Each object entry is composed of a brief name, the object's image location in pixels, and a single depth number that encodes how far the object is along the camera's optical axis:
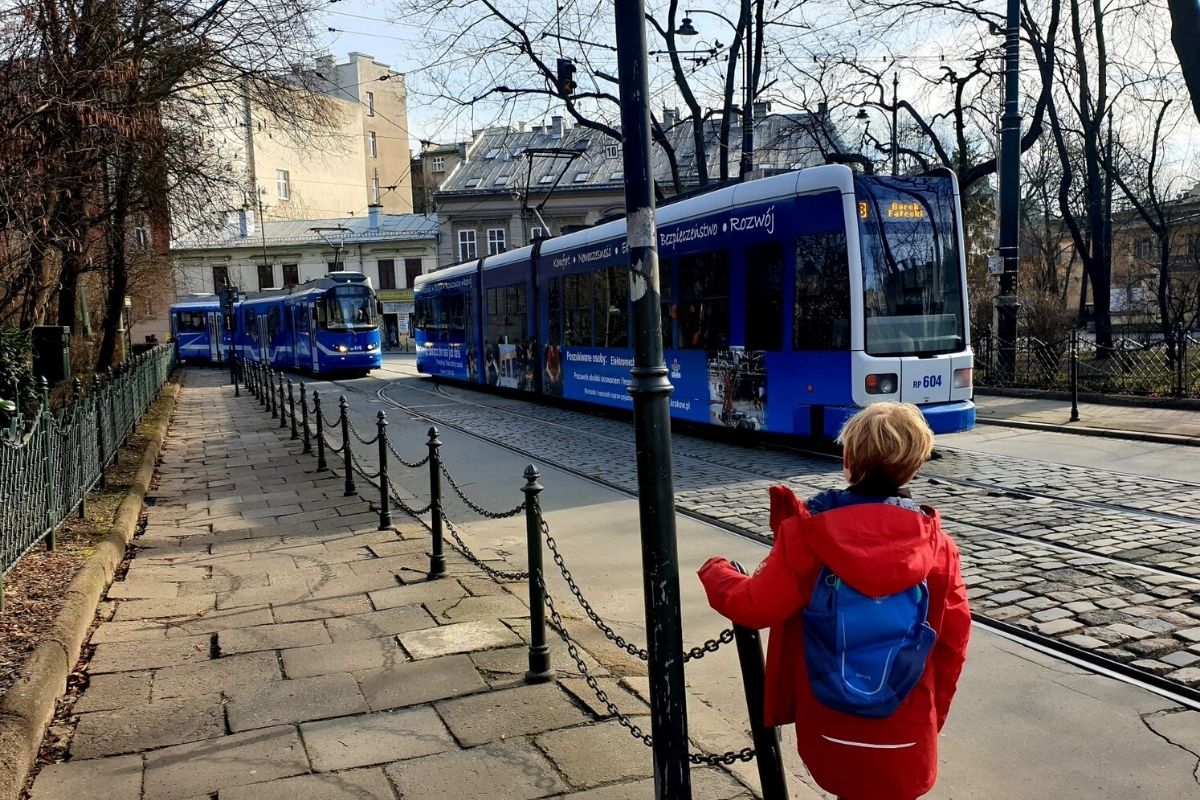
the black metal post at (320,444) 11.16
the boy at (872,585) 2.29
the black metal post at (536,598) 4.47
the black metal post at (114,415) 11.01
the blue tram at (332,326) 29.42
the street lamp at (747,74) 19.06
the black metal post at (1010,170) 15.53
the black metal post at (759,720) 2.79
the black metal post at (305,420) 12.48
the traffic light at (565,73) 17.44
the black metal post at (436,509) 6.39
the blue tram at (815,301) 10.28
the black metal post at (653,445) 2.95
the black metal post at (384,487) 7.97
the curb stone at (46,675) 3.53
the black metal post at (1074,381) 13.82
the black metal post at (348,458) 9.66
